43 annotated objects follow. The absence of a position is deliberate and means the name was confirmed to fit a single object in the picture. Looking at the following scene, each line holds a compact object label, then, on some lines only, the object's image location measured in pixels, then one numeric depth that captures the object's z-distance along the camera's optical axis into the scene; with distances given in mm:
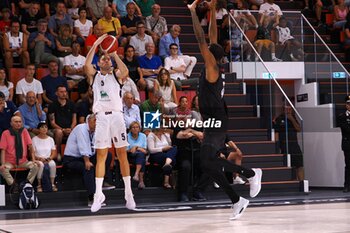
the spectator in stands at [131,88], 15180
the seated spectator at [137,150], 13930
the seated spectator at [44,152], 13461
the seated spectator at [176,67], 16433
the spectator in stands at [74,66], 15773
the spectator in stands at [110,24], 16875
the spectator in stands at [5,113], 13893
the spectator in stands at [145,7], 18641
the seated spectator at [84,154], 13406
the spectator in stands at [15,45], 15734
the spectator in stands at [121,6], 18297
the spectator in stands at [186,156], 13875
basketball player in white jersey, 10812
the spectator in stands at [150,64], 16078
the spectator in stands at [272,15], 17016
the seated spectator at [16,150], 13297
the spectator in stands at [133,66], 15924
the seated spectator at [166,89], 15250
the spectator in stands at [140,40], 16781
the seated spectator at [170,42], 16750
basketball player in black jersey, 9164
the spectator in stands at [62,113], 14531
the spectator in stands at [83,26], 16766
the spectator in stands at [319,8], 20359
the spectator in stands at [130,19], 17609
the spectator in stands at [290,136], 15477
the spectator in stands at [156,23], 17703
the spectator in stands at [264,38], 16953
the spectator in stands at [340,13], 19875
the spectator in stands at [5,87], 14570
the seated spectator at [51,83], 15219
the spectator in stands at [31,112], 14273
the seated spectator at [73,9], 17297
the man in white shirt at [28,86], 14859
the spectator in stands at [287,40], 17031
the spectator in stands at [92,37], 16266
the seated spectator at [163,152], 14008
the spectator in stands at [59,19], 16703
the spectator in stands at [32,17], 16797
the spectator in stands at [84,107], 14602
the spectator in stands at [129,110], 14562
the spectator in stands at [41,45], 15898
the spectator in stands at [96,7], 17734
